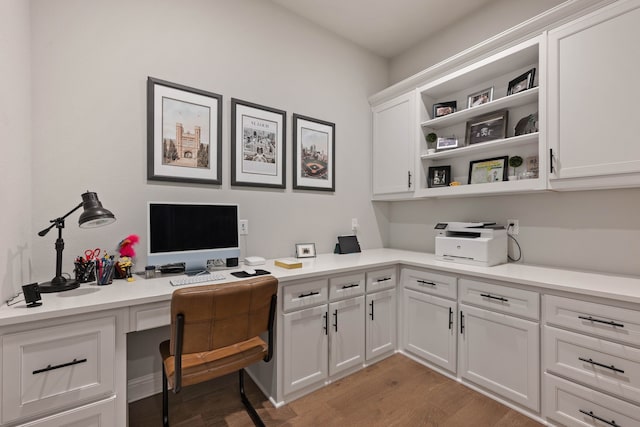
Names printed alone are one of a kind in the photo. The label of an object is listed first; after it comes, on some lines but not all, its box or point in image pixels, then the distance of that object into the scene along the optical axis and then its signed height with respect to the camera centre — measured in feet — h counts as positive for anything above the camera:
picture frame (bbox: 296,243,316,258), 8.33 -1.13
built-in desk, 3.65 -1.81
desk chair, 3.94 -1.73
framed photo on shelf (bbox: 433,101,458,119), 8.63 +3.23
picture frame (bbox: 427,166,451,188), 8.92 +1.16
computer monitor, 5.74 -0.45
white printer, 6.93 -0.79
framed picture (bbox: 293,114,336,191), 8.63 +1.87
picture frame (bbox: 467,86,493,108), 7.88 +3.31
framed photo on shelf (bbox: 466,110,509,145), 7.66 +2.43
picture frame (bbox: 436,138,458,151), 8.47 +2.10
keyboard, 5.27 -1.31
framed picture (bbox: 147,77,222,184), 6.37 +1.89
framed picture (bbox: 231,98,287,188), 7.48 +1.88
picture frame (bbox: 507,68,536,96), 6.88 +3.27
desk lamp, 4.50 -0.17
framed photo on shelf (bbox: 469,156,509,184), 7.77 +1.23
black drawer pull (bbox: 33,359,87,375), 3.76 -2.11
